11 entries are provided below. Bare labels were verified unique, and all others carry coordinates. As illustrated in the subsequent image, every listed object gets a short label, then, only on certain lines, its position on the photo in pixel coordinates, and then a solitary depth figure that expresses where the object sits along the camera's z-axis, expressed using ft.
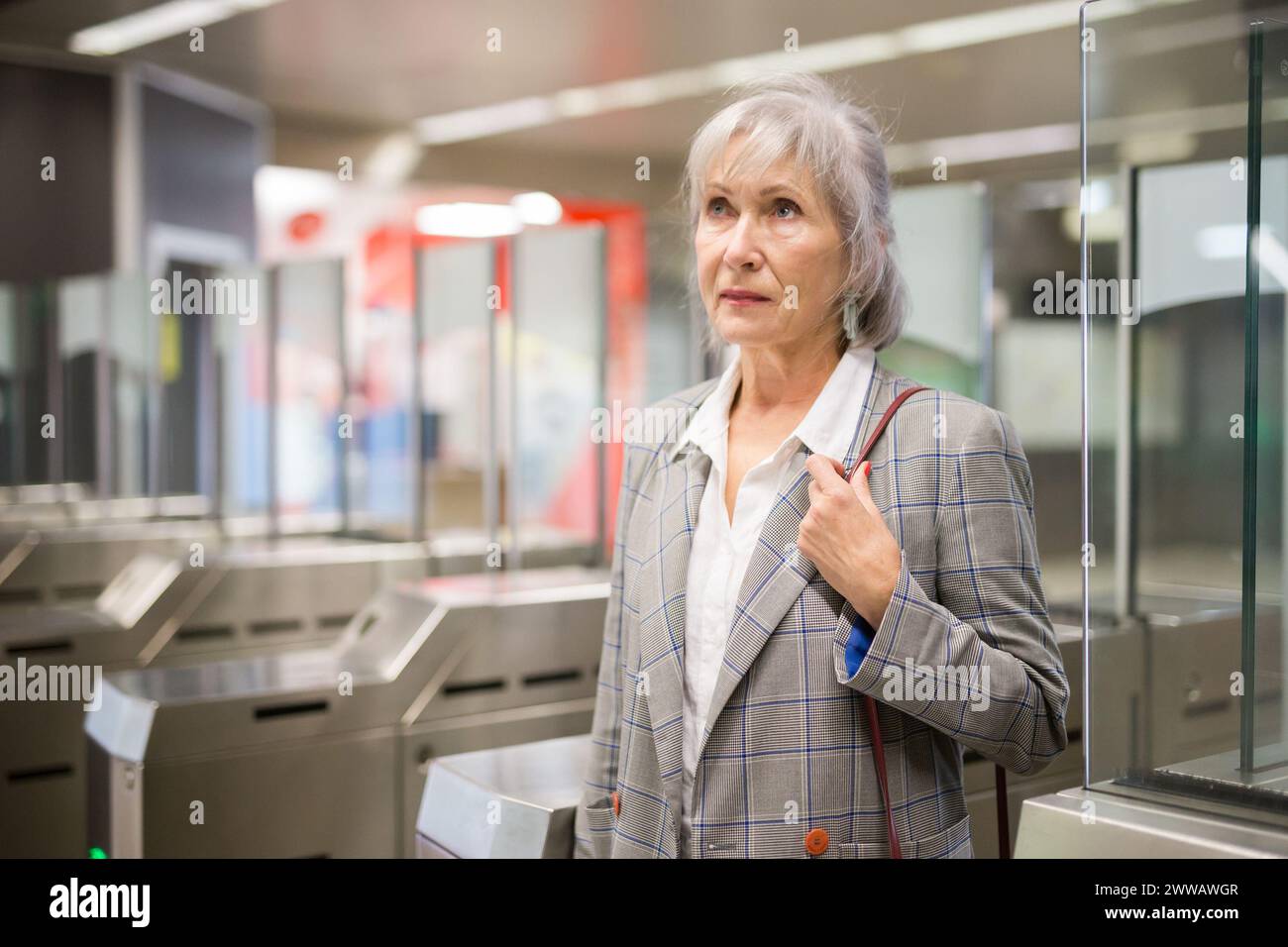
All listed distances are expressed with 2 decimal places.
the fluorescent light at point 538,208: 31.14
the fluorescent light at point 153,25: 18.01
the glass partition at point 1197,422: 3.98
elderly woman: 4.07
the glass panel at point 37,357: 17.65
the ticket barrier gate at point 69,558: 13.89
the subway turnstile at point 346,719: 8.47
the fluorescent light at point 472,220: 30.45
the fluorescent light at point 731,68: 19.86
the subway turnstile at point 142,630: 11.71
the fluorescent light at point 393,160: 28.14
